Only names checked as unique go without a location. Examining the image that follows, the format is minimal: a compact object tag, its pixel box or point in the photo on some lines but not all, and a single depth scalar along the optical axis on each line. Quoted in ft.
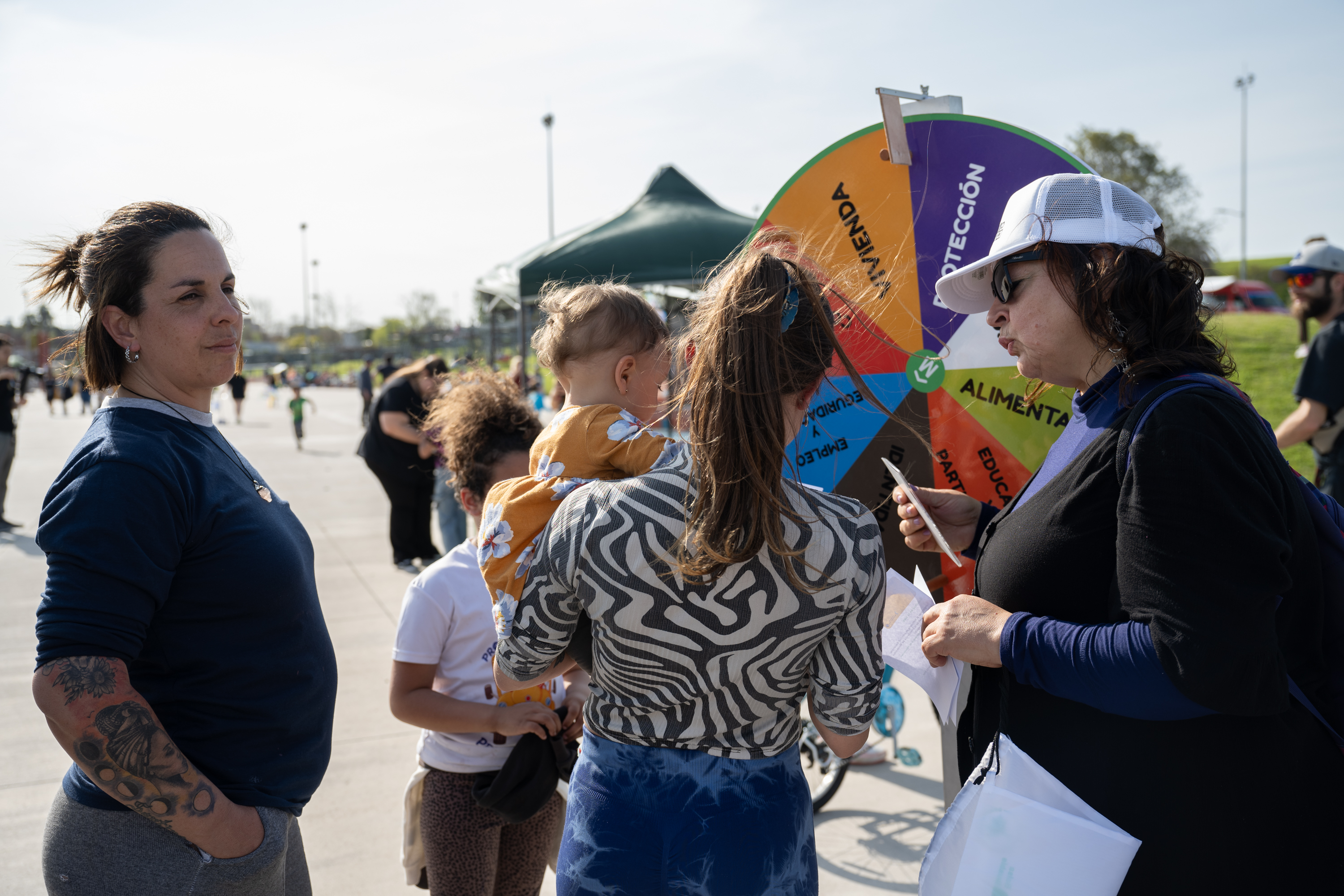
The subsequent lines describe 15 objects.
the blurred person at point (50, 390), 93.66
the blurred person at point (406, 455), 21.76
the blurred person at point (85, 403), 99.66
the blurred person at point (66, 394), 94.22
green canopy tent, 23.90
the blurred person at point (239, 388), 70.79
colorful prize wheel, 6.55
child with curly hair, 6.53
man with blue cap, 13.25
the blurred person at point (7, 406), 26.91
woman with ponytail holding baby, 3.98
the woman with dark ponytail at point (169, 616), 4.27
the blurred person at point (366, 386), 71.46
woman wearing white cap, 3.89
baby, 4.60
